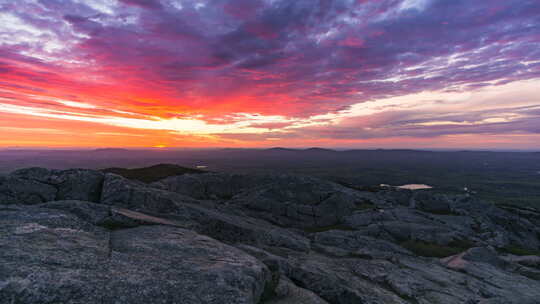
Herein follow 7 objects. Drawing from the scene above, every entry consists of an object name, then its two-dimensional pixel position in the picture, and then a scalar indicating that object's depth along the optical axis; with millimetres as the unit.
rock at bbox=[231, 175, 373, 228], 51406
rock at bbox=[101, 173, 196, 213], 23578
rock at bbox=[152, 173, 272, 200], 67188
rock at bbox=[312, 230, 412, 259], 27919
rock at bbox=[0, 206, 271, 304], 8391
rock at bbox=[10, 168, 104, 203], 25953
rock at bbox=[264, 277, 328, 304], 12282
